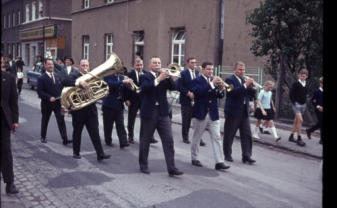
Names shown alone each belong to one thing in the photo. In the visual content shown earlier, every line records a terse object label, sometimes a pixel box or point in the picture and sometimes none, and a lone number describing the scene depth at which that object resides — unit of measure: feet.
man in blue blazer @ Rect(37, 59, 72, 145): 28.63
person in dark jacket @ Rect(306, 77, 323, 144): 30.48
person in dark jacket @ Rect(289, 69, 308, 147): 31.58
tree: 38.52
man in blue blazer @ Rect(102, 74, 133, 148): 28.48
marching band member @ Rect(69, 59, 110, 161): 24.11
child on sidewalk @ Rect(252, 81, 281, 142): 33.86
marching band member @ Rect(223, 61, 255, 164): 24.84
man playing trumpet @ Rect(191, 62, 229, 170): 23.56
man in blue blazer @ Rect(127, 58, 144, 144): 29.73
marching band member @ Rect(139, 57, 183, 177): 21.57
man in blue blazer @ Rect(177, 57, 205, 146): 29.32
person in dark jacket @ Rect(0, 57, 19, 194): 17.69
